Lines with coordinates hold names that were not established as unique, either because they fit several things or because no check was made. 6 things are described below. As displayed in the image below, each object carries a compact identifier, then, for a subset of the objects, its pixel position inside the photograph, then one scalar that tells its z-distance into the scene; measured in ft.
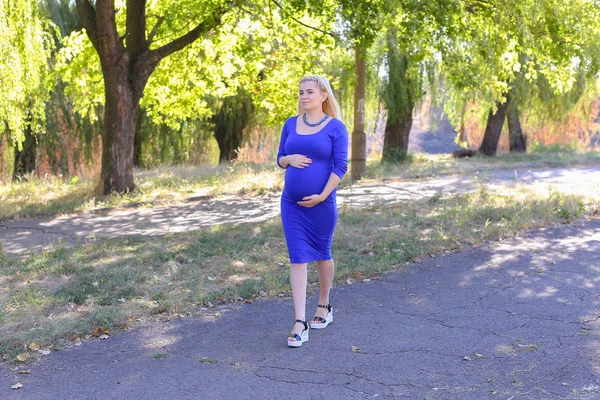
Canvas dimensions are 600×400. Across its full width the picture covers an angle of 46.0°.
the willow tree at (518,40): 41.47
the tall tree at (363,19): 40.42
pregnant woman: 17.85
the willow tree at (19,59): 41.91
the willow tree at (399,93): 74.28
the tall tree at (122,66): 45.21
